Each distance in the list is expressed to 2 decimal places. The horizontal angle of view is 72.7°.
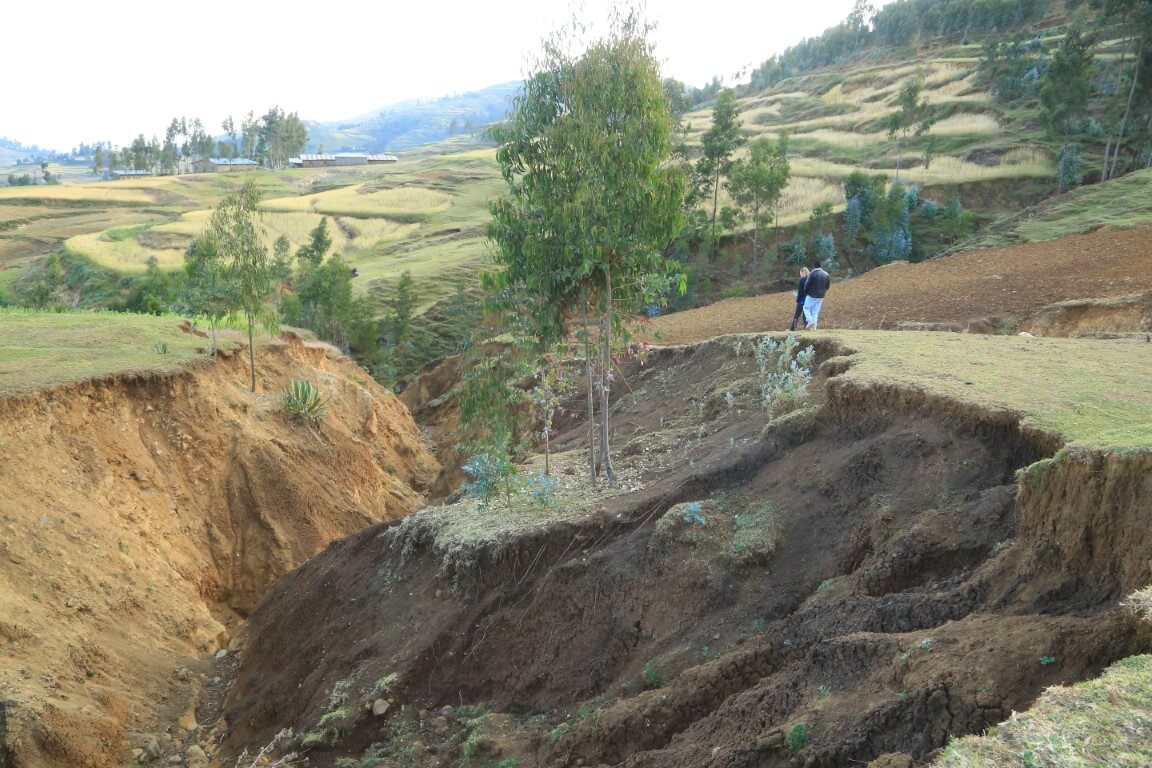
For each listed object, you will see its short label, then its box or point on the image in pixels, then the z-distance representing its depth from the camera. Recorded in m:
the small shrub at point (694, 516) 7.26
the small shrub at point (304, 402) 15.77
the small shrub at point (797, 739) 4.01
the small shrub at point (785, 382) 8.96
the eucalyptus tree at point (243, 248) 14.16
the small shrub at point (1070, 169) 32.53
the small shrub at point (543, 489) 9.39
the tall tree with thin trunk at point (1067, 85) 31.53
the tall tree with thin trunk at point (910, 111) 36.47
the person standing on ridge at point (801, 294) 13.50
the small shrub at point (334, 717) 7.60
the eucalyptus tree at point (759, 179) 30.22
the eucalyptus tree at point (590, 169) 8.16
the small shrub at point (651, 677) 5.85
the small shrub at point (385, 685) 7.71
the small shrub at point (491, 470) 9.27
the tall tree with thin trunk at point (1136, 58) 31.05
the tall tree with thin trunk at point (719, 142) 33.16
